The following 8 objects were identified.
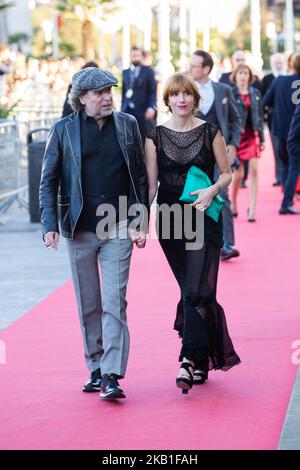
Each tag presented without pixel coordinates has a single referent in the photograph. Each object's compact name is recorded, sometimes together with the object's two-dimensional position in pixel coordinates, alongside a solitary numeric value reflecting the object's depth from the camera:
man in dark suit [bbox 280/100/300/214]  16.48
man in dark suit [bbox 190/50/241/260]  12.27
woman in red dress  16.53
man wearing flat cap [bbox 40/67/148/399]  7.49
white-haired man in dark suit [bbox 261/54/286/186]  21.67
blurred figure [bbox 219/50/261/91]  17.63
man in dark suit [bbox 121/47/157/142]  22.38
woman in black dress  7.70
